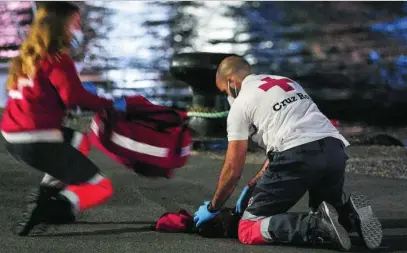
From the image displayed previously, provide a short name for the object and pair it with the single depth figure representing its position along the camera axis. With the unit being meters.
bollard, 19.47
